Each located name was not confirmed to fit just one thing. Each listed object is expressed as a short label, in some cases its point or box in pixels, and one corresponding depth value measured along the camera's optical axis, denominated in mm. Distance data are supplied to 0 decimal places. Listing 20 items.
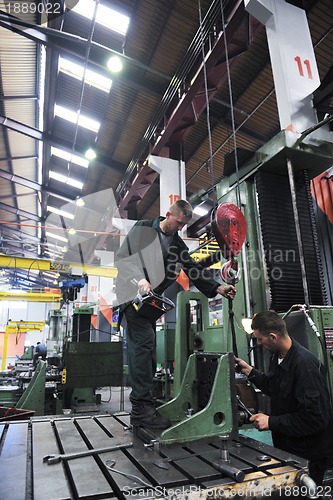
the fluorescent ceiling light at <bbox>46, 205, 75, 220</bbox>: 11452
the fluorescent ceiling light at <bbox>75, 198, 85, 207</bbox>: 9839
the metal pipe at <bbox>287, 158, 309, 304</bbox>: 2230
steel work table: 955
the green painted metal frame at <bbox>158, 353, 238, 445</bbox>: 1283
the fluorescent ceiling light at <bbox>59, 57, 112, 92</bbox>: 5668
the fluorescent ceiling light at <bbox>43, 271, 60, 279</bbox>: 17175
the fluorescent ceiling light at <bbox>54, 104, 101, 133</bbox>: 6832
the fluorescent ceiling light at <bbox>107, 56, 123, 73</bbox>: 4910
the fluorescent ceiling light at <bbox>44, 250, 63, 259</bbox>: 14027
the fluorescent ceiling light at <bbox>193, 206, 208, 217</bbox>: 8156
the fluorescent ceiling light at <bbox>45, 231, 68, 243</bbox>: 13258
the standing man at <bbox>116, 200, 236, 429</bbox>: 1648
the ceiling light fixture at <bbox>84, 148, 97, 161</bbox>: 7391
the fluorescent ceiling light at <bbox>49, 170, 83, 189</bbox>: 9234
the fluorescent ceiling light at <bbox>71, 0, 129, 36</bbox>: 4582
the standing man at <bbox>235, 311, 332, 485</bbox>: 1574
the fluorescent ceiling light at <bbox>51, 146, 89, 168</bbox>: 8085
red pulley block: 1726
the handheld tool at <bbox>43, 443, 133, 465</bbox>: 1170
